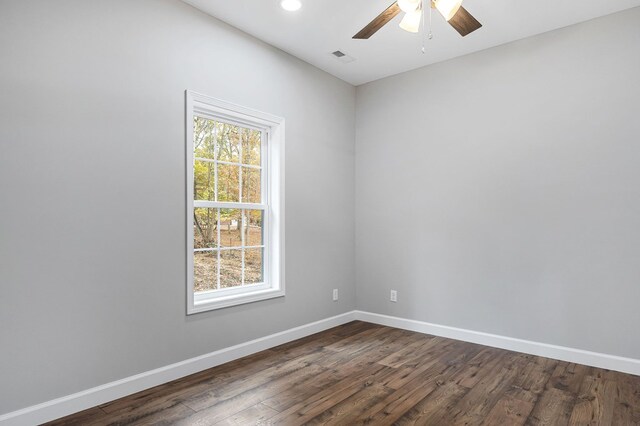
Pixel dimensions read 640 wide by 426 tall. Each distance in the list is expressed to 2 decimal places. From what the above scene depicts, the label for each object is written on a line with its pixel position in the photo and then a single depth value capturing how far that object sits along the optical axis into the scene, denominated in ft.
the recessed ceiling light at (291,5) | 9.47
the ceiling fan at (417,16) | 7.41
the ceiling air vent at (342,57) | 12.39
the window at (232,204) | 10.15
